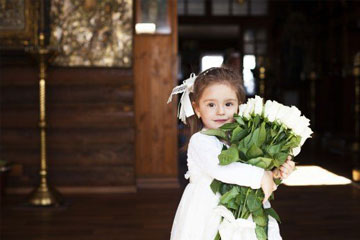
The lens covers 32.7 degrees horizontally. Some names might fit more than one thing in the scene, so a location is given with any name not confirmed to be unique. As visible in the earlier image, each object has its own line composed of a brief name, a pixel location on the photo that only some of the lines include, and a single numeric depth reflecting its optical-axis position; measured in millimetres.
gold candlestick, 4570
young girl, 1993
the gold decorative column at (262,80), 11188
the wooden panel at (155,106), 5617
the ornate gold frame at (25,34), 5328
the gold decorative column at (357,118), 5691
